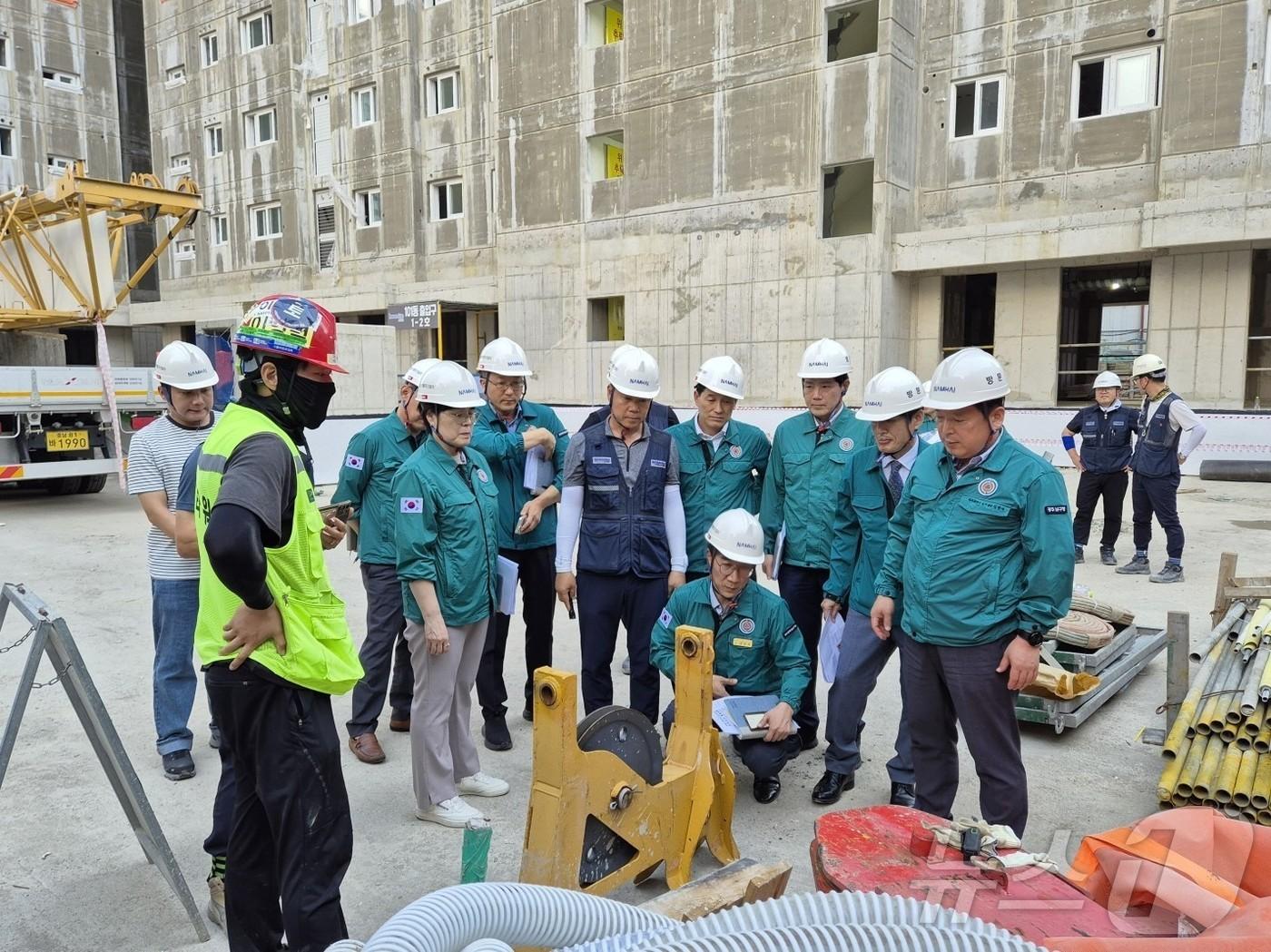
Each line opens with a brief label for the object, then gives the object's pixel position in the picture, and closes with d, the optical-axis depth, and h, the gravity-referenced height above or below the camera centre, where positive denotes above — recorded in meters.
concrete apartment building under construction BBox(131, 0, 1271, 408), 15.88 +3.75
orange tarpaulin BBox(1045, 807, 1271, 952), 1.86 -1.13
